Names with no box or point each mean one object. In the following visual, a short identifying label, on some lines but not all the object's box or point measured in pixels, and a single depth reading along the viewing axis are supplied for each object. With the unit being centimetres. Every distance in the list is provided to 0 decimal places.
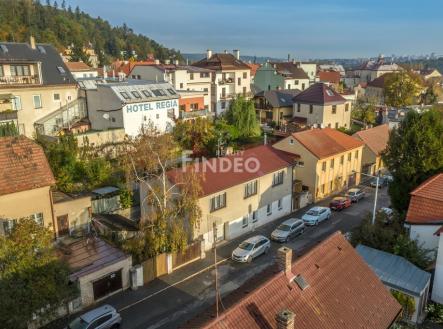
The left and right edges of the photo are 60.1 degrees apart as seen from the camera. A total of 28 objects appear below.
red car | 3778
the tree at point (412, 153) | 2941
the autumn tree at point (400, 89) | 8281
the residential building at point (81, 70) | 8376
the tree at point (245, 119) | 5272
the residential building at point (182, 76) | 6234
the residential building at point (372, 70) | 13250
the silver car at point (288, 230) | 3088
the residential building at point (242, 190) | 2941
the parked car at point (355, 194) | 4009
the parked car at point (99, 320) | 1917
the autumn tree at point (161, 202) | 2569
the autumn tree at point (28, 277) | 1577
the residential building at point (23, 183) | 2366
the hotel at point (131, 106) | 4381
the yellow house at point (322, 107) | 5791
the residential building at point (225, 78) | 6938
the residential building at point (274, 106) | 6316
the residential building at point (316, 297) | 1341
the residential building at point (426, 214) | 2488
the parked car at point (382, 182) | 4510
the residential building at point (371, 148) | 4847
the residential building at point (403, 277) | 2005
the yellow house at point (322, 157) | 3934
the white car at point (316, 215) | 3403
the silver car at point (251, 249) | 2769
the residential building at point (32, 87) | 4122
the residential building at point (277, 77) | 8431
